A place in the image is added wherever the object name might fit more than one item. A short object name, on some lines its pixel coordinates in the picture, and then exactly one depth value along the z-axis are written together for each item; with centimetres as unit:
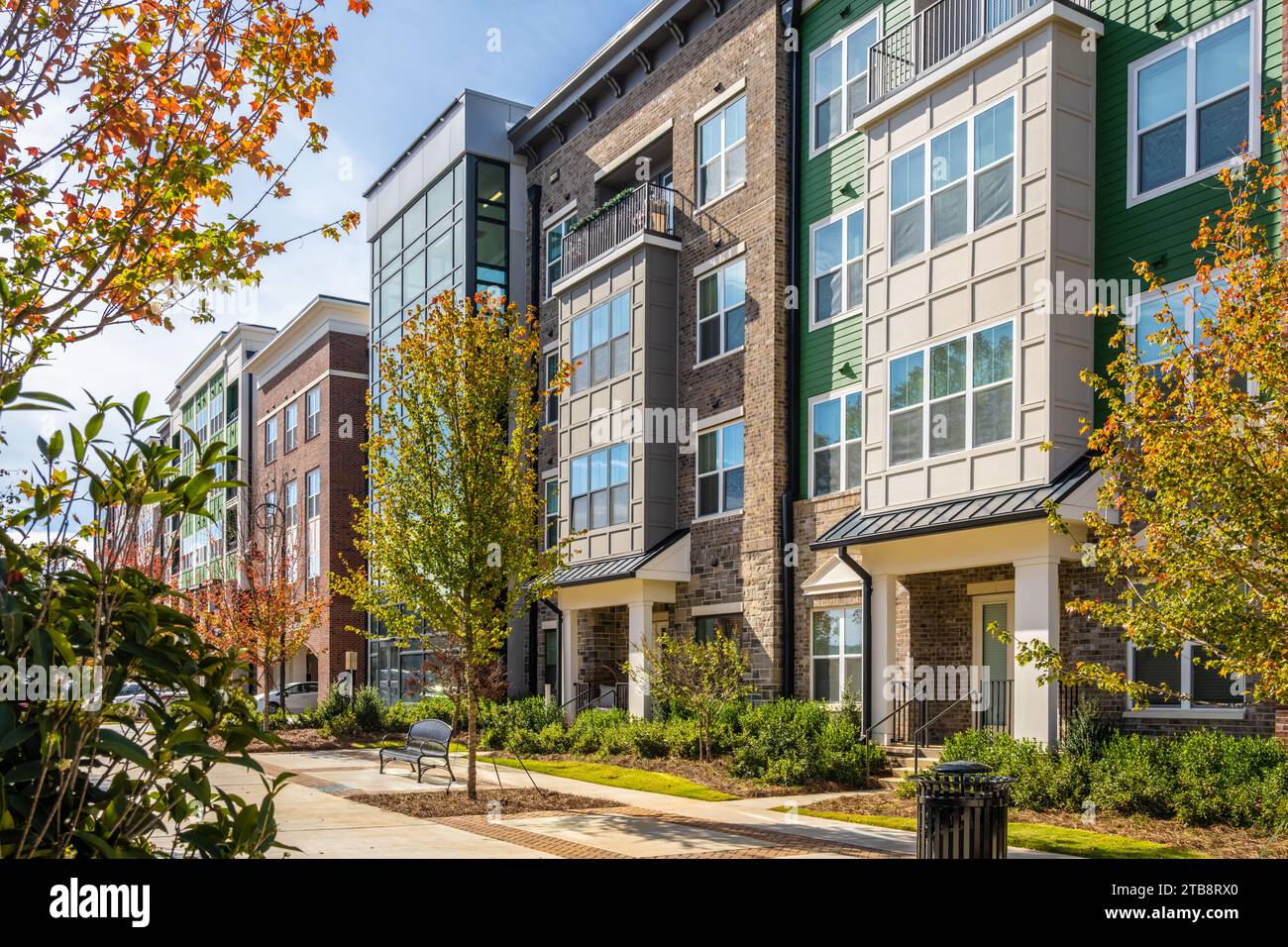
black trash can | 891
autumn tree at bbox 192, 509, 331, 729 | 3184
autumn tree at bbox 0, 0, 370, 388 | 641
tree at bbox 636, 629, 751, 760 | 2078
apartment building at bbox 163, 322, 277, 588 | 5825
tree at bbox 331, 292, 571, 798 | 1683
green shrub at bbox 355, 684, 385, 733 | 3069
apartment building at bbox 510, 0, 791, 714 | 2370
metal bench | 1906
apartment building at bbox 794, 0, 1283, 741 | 1602
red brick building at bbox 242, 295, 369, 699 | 4322
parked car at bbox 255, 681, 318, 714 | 4391
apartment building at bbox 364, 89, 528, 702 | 3341
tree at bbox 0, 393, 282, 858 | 340
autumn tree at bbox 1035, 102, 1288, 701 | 1009
